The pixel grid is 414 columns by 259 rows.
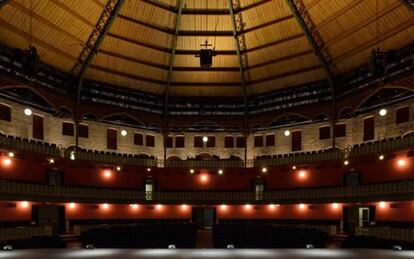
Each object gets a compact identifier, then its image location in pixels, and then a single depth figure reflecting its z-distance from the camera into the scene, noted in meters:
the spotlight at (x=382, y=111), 31.47
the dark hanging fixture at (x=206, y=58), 28.44
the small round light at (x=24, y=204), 30.23
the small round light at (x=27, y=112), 31.95
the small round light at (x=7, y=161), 29.57
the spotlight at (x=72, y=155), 34.11
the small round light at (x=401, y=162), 30.17
